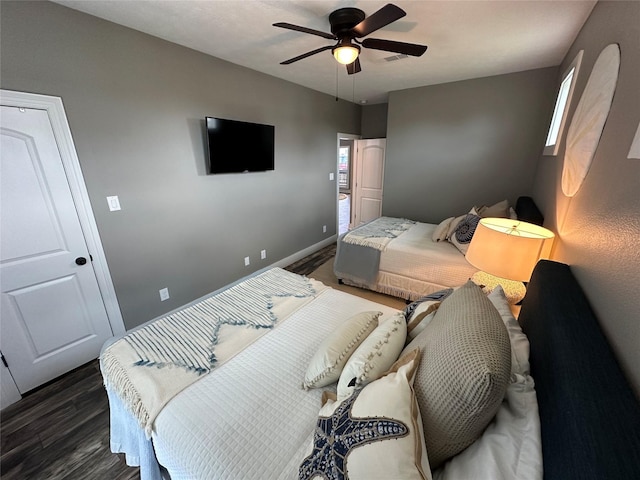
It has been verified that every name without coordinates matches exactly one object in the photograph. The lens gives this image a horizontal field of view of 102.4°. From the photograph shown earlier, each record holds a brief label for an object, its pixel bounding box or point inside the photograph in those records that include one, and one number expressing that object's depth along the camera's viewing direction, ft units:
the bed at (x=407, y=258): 8.47
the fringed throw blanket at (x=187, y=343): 3.72
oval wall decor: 3.82
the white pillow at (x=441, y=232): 9.70
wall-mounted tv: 8.50
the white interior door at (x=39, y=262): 5.37
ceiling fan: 5.32
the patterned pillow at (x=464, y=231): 8.58
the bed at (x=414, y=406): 1.89
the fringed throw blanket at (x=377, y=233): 9.83
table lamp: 4.60
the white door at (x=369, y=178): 15.62
